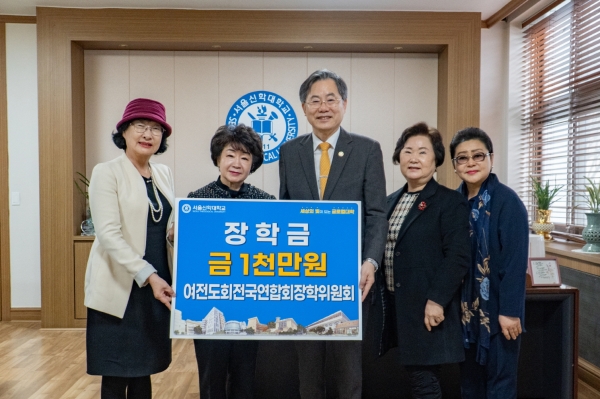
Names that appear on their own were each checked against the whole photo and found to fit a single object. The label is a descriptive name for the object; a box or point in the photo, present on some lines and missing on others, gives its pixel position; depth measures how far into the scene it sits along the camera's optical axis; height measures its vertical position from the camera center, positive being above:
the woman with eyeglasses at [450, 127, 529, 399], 1.67 -0.32
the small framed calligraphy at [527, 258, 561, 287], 2.12 -0.38
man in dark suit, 1.59 +0.04
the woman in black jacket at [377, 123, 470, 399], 1.63 -0.29
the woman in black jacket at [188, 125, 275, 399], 1.63 -0.55
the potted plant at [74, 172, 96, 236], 4.00 -0.25
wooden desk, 2.09 -0.73
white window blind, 3.21 +0.66
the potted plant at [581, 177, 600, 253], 2.84 -0.22
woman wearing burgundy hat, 1.60 -0.26
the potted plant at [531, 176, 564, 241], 3.42 -0.15
